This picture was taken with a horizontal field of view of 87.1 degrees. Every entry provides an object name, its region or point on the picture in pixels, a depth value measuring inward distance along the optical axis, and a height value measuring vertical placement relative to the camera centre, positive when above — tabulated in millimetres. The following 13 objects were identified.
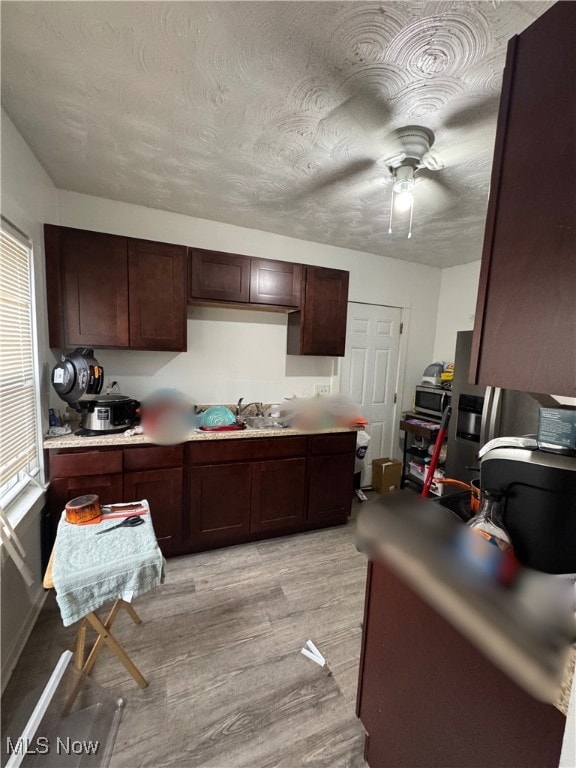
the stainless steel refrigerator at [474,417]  2007 -417
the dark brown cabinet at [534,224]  534 +264
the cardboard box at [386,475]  3139 -1274
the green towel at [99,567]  1067 -828
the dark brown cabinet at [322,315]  2564 +303
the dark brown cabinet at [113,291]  1898 +328
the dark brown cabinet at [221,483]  1864 -964
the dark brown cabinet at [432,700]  601 -829
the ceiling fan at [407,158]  1370 +967
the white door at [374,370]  3164 -188
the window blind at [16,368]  1383 -159
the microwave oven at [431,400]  2894 -450
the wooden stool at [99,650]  1267 -1330
